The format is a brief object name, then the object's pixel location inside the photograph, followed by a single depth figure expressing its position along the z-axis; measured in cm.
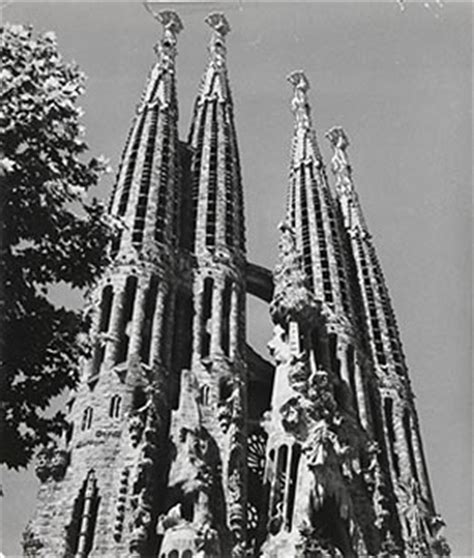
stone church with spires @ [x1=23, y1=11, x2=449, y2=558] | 2817
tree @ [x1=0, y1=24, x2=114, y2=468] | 1181
